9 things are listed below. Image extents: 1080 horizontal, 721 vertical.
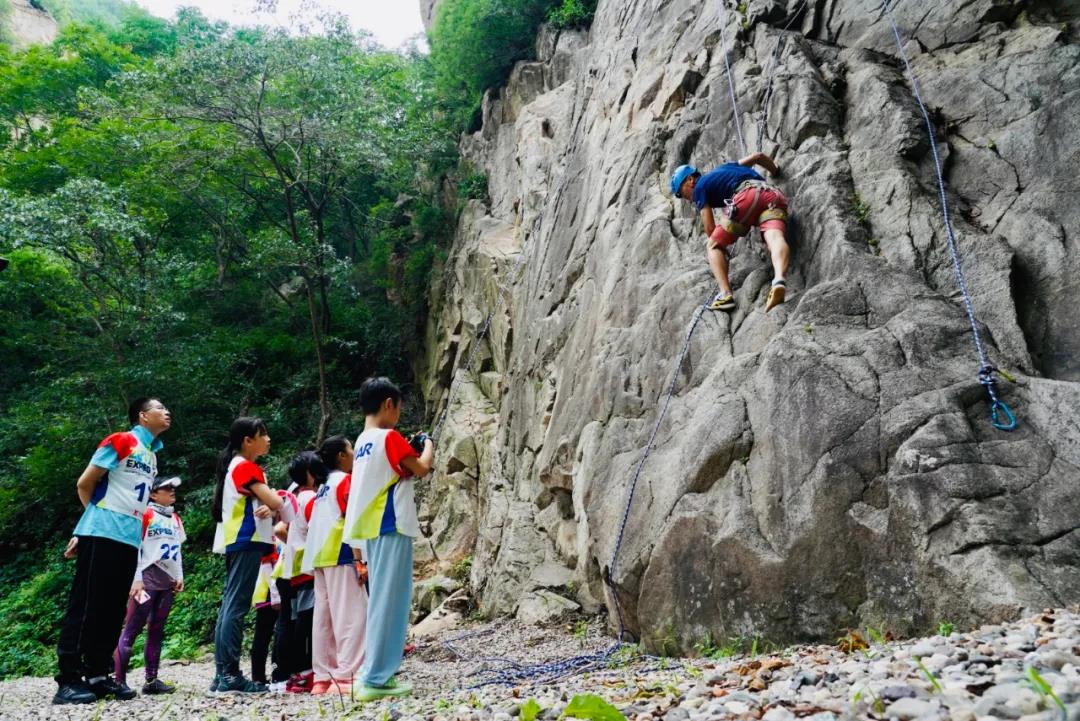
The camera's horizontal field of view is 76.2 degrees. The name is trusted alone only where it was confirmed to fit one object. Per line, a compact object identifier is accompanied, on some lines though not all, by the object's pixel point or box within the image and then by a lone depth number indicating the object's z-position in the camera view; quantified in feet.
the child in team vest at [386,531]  13.34
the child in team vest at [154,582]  19.20
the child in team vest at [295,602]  19.02
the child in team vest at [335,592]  15.90
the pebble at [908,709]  6.00
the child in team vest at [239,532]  16.98
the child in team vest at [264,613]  19.07
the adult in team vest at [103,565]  14.78
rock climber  18.94
